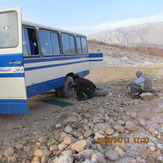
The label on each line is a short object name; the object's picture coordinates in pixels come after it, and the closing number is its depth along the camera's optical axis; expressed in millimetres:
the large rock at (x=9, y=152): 3326
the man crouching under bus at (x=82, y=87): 6656
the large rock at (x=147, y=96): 6156
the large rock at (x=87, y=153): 3150
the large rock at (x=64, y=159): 2922
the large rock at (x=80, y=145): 3320
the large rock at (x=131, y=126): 4164
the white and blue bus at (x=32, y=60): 3883
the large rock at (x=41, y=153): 3248
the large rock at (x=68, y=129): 4090
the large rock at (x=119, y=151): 3322
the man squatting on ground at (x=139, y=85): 6194
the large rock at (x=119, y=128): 4105
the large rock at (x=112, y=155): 3205
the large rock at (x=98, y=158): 3016
